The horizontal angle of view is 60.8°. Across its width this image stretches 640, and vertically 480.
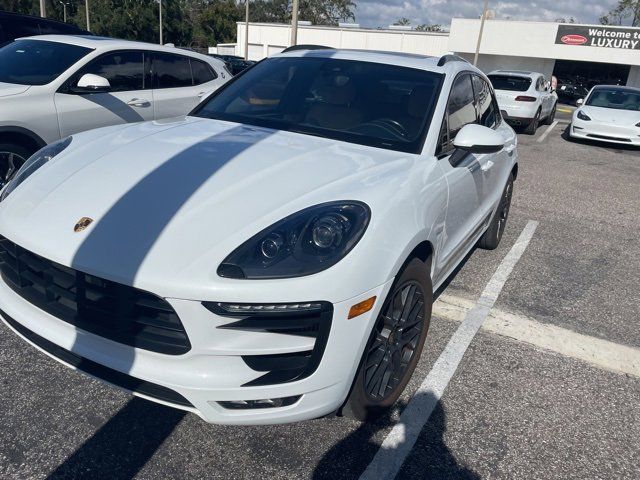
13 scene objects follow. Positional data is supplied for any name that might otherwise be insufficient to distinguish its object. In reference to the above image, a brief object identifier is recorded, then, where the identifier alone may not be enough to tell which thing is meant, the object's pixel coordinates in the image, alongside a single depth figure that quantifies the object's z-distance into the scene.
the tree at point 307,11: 81.38
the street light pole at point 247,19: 40.73
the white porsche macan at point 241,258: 1.99
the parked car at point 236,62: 25.67
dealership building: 34.28
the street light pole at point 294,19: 18.63
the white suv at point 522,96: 13.58
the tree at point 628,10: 66.00
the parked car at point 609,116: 12.02
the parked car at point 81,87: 4.88
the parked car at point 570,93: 29.80
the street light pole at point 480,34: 33.66
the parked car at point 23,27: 7.36
